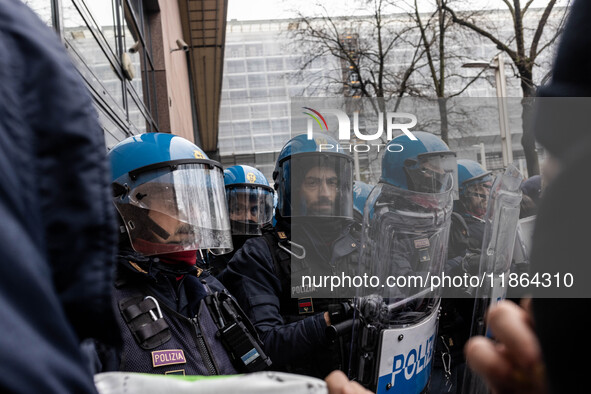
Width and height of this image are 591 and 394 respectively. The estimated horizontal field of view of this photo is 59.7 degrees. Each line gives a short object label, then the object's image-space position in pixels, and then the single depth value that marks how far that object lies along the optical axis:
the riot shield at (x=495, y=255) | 2.25
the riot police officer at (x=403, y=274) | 1.96
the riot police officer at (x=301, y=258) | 2.38
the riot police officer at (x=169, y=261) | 1.76
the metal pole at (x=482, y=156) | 5.85
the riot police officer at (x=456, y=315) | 2.94
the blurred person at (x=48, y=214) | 0.50
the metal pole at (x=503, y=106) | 6.92
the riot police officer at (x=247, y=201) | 5.12
